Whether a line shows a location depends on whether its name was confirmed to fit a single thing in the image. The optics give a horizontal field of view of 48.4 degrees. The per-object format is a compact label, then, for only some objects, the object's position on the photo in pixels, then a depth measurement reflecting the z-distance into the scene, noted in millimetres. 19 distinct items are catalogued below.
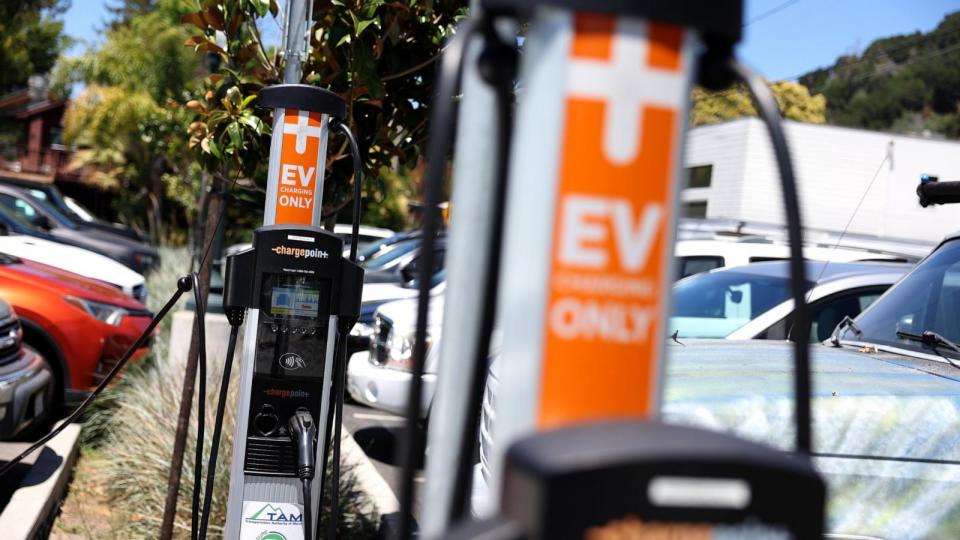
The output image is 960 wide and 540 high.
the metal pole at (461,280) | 1469
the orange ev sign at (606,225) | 1202
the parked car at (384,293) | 10398
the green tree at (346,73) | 5027
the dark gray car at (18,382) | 6699
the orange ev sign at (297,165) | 4477
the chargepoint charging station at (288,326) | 4367
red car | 8234
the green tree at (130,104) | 33875
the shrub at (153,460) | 5789
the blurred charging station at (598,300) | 1110
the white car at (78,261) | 11000
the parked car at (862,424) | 2859
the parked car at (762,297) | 6773
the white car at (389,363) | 8562
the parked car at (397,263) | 12540
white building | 26500
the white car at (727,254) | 9383
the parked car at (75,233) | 16969
